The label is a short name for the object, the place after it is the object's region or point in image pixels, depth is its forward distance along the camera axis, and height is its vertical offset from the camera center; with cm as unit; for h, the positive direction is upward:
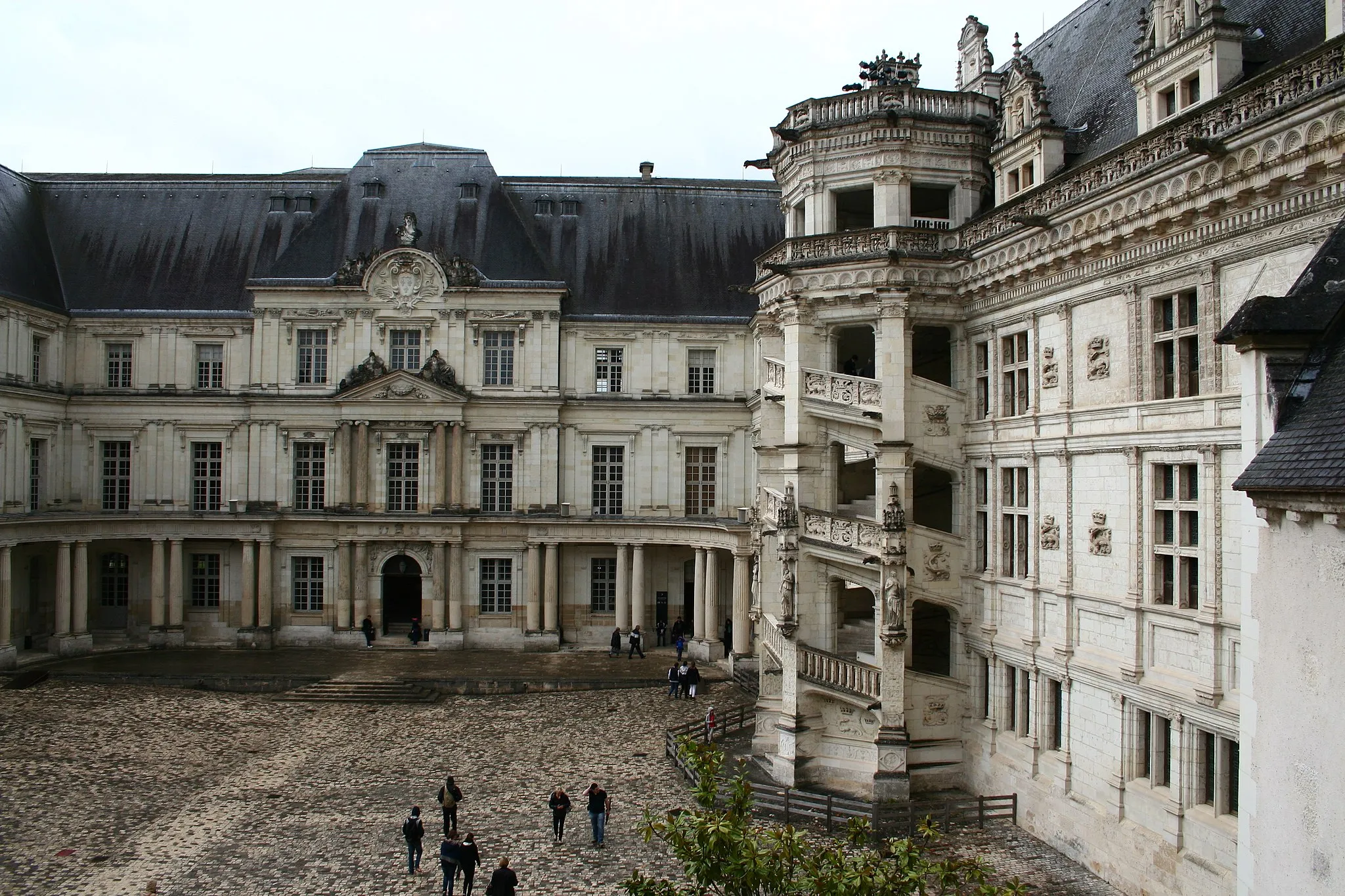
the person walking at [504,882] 1552 -648
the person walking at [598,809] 1955 -672
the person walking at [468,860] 1716 -678
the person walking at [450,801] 1977 -668
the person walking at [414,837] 1842 -686
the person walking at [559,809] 1995 -685
